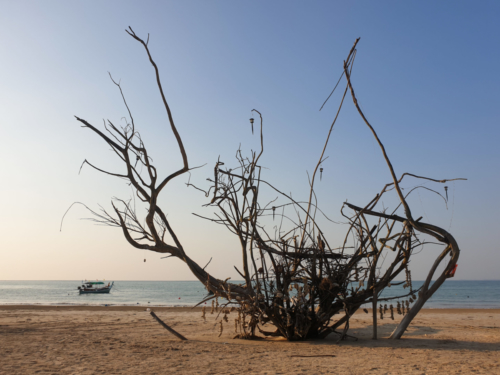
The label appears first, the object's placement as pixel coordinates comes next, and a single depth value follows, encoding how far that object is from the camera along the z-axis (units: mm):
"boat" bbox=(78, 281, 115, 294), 48969
